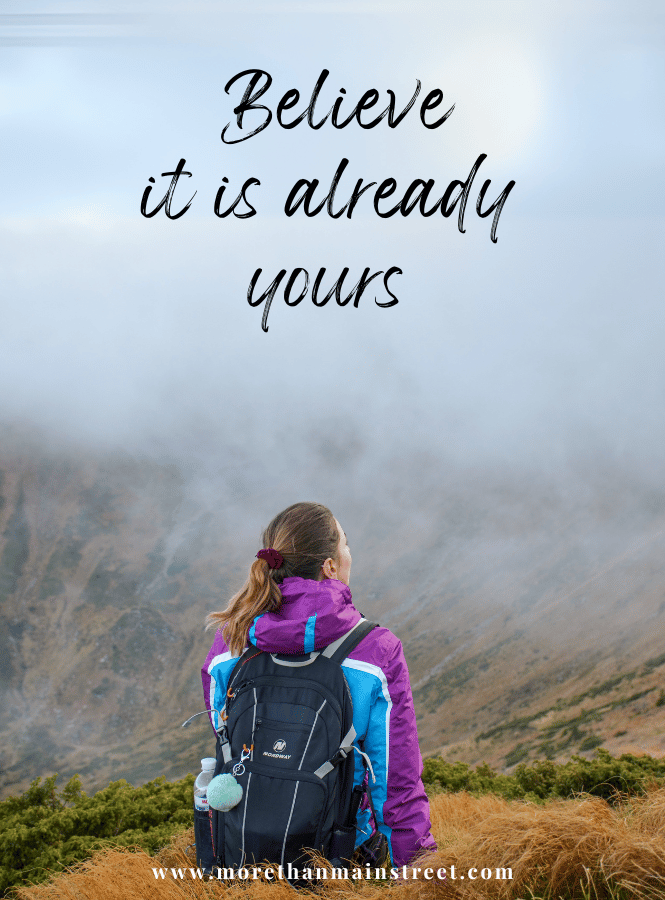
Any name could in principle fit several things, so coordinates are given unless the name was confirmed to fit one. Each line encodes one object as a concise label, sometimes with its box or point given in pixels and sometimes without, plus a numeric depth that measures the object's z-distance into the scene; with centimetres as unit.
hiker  336
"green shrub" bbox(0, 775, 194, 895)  679
